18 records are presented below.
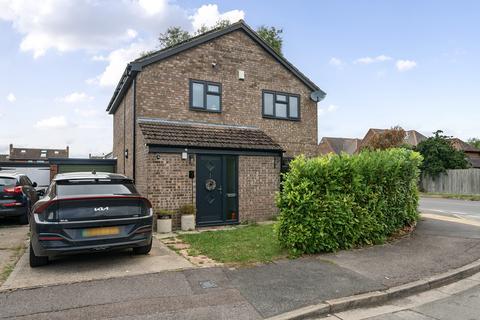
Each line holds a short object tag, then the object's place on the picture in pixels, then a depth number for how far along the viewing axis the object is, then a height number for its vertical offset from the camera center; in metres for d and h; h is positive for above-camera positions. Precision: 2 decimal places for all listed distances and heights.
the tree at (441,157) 30.00 +0.94
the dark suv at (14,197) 11.45 -0.92
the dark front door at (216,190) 11.51 -0.66
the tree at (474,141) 76.31 +5.71
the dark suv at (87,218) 6.07 -0.84
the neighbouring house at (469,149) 43.97 +2.33
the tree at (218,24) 30.31 +11.46
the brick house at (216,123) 11.23 +1.63
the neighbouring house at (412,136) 51.41 +4.53
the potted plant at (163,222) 10.41 -1.48
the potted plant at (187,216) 10.83 -1.37
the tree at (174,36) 31.45 +10.94
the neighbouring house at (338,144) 63.47 +4.29
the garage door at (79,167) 17.45 +0.02
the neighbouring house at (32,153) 65.69 +2.53
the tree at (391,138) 36.94 +2.97
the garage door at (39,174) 20.80 -0.37
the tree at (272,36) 30.66 +10.64
